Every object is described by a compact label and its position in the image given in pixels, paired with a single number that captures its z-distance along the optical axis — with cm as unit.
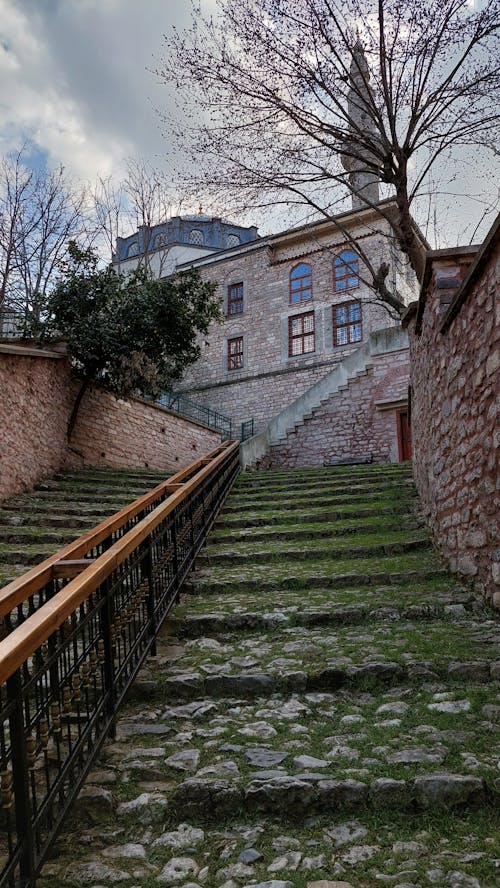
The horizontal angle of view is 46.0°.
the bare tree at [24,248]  1548
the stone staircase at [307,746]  195
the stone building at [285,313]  1862
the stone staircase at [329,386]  1383
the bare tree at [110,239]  1966
